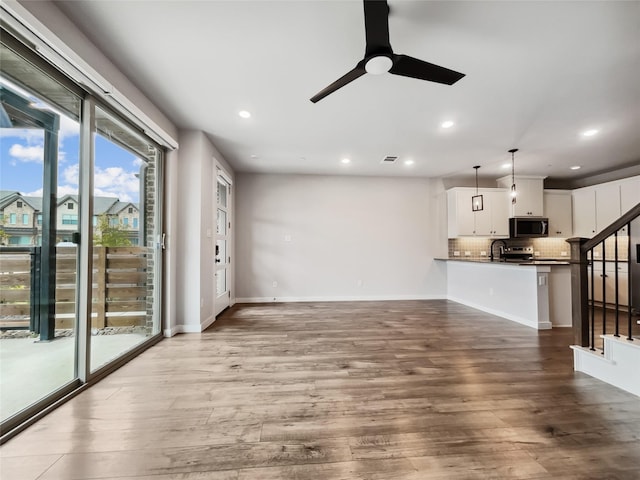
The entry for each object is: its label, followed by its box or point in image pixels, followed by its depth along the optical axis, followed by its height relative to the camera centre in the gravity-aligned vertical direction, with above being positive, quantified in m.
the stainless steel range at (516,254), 5.66 -0.19
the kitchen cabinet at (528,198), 5.54 +0.98
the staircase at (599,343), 2.02 -0.80
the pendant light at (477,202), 4.97 +0.81
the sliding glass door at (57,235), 1.65 +0.08
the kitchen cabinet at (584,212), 5.33 +0.68
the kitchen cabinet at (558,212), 5.69 +0.70
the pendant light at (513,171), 4.22 +1.47
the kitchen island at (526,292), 3.70 -0.71
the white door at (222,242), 4.41 +0.06
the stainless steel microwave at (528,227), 5.47 +0.37
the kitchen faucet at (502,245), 5.75 +0.00
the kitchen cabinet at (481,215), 5.47 +0.63
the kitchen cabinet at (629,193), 4.57 +0.91
